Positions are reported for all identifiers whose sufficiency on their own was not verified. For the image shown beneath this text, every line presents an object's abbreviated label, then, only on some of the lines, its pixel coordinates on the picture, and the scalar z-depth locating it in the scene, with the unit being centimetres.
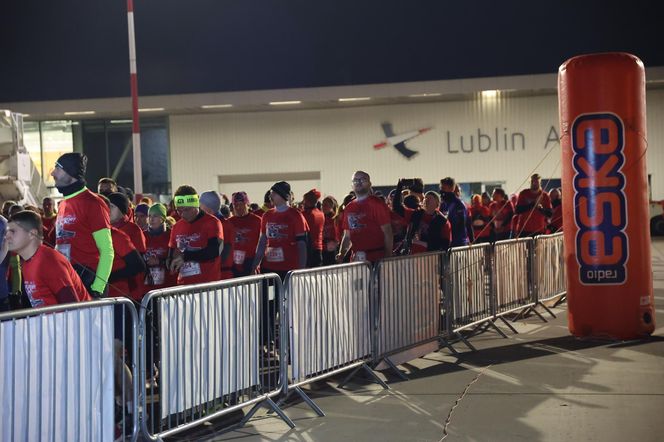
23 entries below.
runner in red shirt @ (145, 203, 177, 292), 1002
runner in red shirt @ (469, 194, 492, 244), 2150
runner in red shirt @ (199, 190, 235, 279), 1015
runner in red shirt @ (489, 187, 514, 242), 1833
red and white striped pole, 2070
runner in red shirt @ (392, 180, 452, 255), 1208
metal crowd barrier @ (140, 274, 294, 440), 626
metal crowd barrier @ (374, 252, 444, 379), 925
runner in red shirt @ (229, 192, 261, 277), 1125
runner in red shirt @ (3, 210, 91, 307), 595
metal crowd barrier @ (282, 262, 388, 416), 772
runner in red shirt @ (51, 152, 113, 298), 725
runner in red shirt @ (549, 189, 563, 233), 1830
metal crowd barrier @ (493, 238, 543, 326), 1241
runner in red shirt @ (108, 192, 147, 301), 881
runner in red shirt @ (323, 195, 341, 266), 1528
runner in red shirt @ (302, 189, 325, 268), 1253
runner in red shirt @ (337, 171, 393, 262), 1029
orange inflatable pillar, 1091
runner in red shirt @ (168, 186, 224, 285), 891
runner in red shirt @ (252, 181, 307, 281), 1051
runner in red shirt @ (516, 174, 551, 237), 1638
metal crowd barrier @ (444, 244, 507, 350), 1098
